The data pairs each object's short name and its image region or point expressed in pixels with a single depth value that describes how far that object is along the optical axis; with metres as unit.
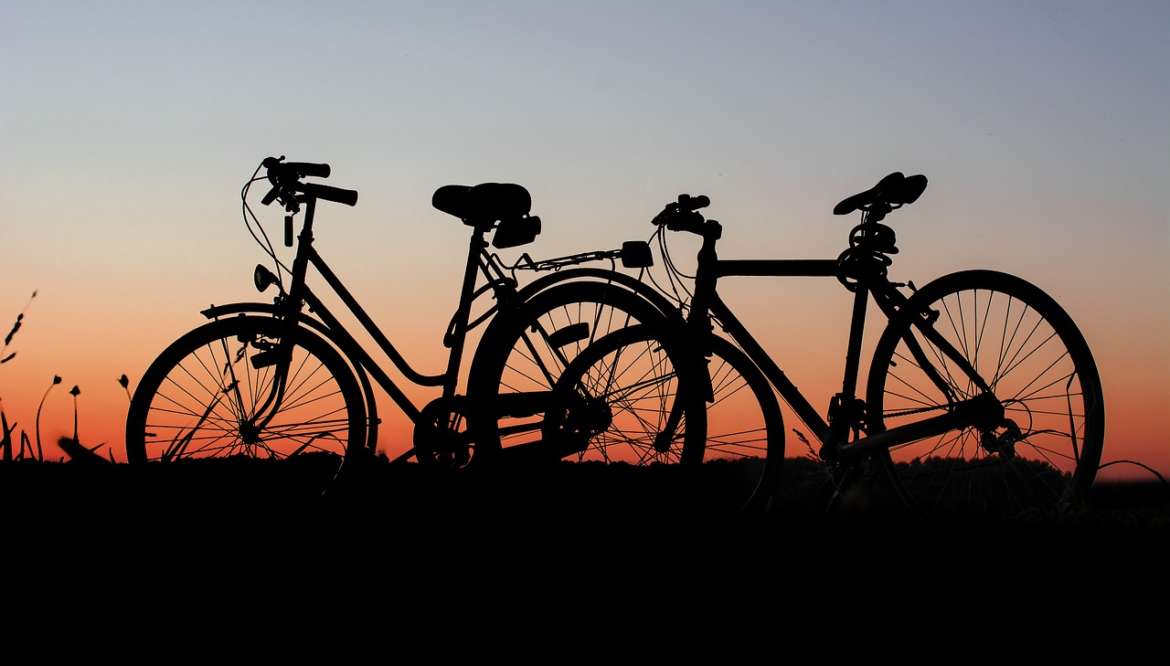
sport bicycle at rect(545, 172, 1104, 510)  5.06
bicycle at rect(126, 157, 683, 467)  4.88
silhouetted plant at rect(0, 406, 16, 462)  6.11
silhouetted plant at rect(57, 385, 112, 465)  6.03
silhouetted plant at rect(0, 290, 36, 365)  5.82
